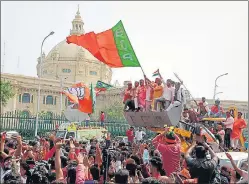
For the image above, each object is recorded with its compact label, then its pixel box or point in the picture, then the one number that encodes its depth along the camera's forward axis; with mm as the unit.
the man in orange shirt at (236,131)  7989
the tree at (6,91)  26588
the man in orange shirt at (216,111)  9332
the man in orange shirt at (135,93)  7215
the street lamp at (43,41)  13873
